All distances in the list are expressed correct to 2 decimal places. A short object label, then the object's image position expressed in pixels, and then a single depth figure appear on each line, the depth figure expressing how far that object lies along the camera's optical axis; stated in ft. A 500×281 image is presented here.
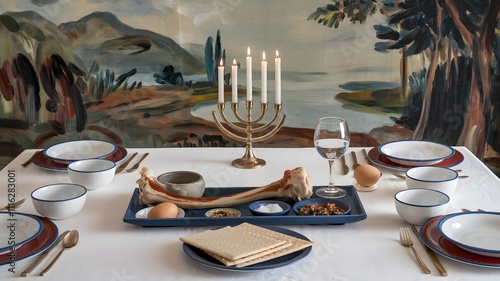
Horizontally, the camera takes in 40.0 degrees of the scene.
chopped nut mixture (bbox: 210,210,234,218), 5.21
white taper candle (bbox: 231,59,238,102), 6.99
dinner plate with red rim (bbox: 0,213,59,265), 4.38
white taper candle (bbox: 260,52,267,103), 7.01
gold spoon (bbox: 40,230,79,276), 4.66
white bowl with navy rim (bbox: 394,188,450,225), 4.94
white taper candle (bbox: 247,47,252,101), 6.95
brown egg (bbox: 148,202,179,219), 5.04
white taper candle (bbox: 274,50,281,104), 6.98
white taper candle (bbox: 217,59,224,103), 7.05
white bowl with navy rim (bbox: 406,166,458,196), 5.52
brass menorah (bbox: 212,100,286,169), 6.75
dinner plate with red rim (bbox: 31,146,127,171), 6.53
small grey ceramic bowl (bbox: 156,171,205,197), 5.51
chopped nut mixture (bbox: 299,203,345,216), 5.14
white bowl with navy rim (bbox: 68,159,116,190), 5.89
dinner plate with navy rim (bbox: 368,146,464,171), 6.48
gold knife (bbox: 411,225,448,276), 4.19
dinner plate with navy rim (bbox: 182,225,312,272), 4.17
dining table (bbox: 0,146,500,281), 4.24
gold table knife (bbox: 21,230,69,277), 4.26
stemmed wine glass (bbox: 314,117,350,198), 5.63
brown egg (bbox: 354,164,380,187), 5.86
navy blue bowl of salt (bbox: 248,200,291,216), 5.16
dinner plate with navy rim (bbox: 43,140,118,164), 7.15
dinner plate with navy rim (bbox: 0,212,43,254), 4.66
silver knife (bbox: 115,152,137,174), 6.58
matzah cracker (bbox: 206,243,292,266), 4.20
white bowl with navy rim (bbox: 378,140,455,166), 6.90
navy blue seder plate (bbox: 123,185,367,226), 4.97
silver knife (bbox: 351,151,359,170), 6.59
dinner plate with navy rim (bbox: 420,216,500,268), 4.24
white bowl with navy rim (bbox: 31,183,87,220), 5.08
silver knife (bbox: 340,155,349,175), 6.48
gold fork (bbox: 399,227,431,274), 4.27
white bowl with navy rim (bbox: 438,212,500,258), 4.67
